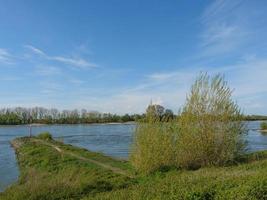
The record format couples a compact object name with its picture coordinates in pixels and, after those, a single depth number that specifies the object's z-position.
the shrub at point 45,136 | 33.35
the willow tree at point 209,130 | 10.54
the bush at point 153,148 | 10.58
